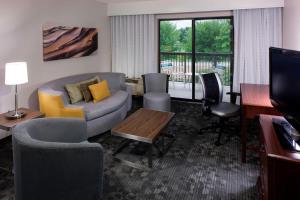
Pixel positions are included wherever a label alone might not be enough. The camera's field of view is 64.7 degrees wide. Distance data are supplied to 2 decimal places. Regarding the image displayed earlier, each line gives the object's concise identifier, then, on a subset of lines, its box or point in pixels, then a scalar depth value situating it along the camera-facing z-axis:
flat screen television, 1.73
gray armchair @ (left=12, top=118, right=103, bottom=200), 1.77
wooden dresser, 1.45
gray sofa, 3.66
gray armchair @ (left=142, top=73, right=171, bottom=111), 4.66
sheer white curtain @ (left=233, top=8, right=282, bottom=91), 4.64
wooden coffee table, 2.79
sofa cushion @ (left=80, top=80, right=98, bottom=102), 4.19
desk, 2.69
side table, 2.73
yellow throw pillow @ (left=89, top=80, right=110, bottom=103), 4.25
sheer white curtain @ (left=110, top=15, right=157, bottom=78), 5.76
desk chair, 3.57
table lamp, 2.94
